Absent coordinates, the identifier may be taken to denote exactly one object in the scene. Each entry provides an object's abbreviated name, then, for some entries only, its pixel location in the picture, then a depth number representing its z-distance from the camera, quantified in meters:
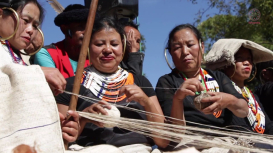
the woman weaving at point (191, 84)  2.33
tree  7.41
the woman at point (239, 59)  3.29
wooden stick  1.69
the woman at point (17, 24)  2.05
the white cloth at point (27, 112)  1.38
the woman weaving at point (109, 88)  2.23
